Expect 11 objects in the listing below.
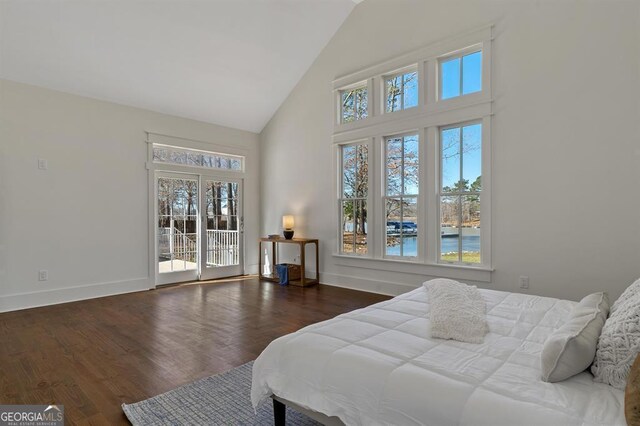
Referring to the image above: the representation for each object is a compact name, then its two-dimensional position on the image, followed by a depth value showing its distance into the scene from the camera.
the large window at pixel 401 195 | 4.86
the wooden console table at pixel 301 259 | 5.66
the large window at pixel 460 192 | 4.29
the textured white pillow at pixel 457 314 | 1.69
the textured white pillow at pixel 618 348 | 1.22
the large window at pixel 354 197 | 5.46
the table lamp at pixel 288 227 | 6.09
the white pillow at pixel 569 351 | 1.26
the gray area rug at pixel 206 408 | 1.96
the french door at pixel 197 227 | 5.77
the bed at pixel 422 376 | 1.13
